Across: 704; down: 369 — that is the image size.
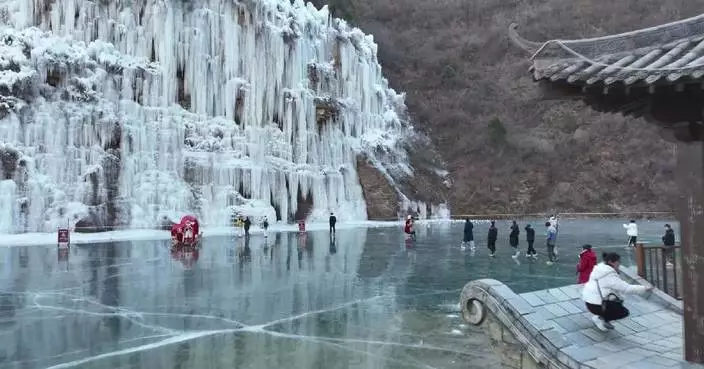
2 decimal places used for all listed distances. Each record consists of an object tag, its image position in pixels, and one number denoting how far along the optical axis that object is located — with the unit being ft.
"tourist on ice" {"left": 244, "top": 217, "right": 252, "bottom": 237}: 91.08
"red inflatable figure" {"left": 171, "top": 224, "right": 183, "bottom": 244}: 73.96
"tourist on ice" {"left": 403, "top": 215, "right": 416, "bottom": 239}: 84.60
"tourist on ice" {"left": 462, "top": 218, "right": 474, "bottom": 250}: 67.21
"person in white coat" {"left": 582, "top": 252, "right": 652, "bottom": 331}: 20.17
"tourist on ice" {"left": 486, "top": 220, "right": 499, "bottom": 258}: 60.49
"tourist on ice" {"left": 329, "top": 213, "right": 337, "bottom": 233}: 91.45
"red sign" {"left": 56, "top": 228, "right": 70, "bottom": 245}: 75.07
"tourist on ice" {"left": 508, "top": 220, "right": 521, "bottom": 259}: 61.98
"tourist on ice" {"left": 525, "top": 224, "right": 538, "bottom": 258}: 59.52
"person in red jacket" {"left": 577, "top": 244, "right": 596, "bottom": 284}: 31.71
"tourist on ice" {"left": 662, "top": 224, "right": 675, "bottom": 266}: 50.92
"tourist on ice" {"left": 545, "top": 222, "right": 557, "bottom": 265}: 55.62
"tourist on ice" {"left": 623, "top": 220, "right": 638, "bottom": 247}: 65.51
